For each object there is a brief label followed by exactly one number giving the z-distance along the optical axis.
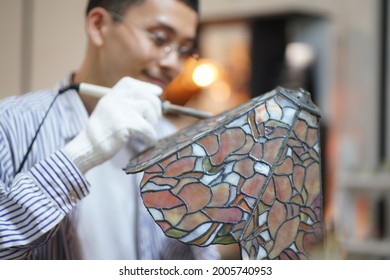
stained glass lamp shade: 0.75
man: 0.81
